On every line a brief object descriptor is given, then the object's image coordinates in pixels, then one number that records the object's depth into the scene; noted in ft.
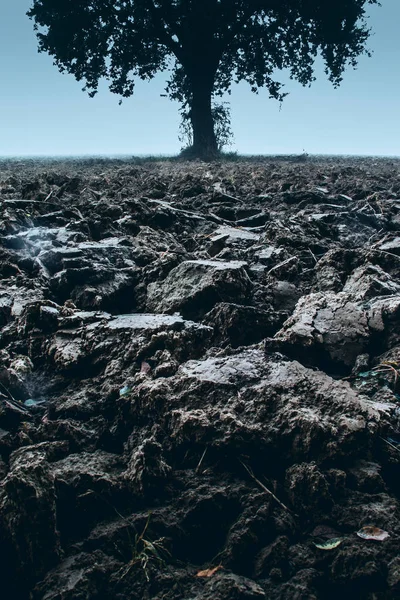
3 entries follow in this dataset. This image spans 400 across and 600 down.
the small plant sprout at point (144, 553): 4.23
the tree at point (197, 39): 49.14
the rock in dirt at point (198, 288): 7.96
